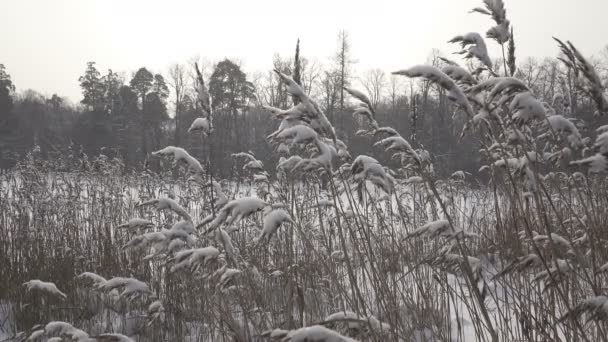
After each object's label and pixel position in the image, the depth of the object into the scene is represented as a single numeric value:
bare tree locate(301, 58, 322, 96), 41.41
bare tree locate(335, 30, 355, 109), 38.19
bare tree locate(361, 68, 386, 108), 51.34
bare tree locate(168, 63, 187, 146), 44.58
